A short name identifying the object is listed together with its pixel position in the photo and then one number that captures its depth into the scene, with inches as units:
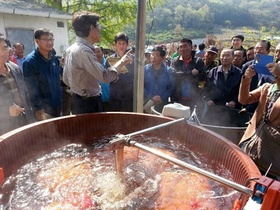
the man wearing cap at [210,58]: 223.6
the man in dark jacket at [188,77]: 187.6
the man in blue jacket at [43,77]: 135.8
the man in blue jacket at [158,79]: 183.3
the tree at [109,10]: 634.8
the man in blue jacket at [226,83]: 172.7
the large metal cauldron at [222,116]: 156.3
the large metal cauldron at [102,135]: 85.9
